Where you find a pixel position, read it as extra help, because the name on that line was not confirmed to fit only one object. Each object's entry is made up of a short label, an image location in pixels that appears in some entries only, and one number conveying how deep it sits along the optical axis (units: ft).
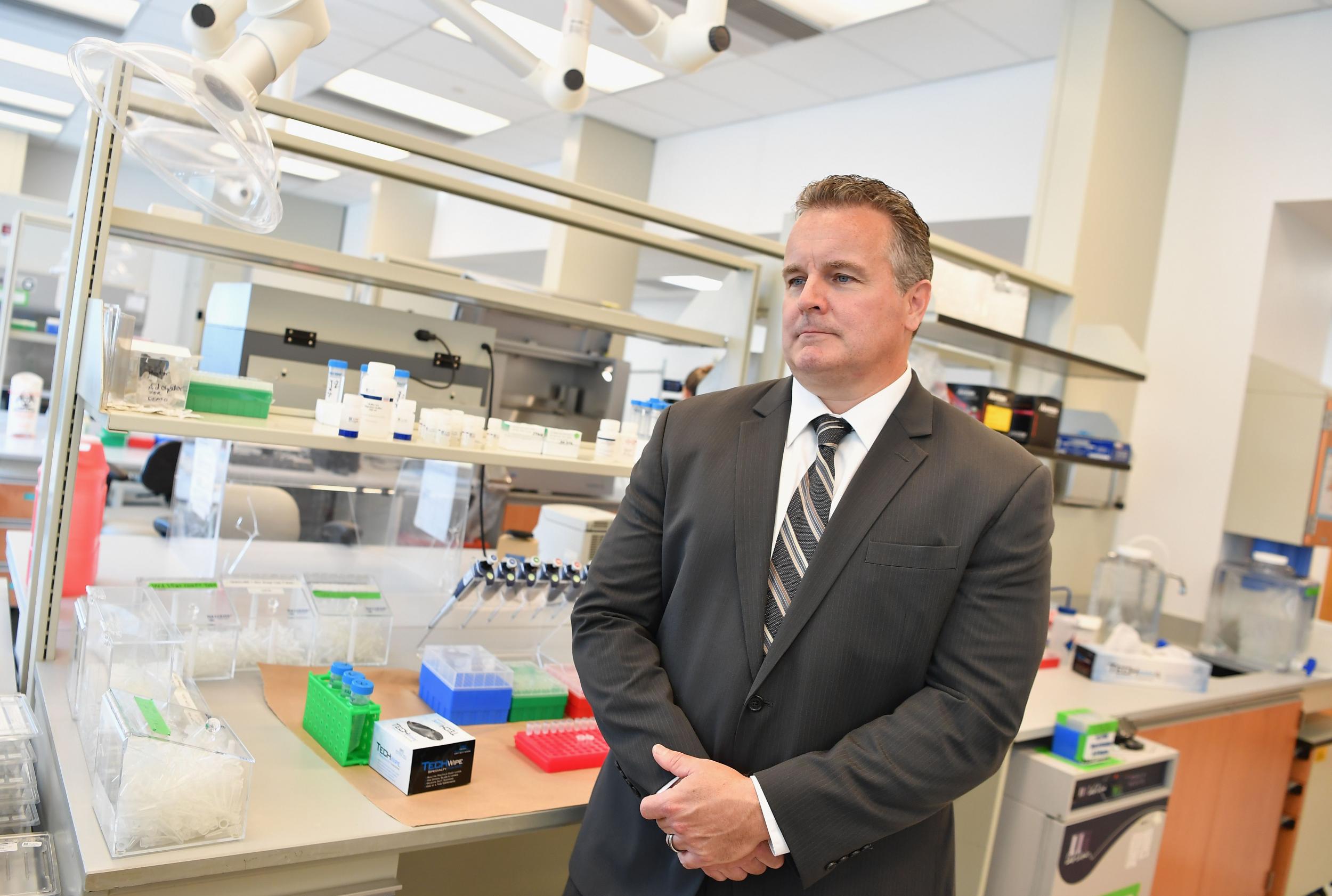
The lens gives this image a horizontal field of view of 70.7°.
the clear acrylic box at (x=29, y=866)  4.14
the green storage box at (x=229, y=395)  5.64
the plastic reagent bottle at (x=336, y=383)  6.26
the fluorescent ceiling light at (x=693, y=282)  30.32
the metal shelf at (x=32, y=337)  19.97
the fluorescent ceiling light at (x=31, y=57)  22.79
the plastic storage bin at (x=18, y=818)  4.69
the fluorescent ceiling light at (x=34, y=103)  27.91
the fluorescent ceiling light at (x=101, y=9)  18.95
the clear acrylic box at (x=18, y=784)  4.69
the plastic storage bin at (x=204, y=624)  6.12
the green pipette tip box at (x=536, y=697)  6.33
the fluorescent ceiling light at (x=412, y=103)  21.03
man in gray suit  4.13
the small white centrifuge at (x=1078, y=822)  7.16
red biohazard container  6.64
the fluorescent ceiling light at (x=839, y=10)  13.83
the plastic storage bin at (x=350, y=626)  6.76
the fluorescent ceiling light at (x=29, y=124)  31.01
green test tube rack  5.19
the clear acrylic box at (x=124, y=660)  5.00
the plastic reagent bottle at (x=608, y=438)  7.42
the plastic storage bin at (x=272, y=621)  6.53
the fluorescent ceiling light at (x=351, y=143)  17.35
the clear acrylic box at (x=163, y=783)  4.00
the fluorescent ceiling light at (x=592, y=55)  15.96
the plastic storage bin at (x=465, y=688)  6.07
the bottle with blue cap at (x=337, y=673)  5.54
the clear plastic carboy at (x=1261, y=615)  11.72
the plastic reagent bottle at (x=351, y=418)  5.85
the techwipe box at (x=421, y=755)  4.99
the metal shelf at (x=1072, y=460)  11.45
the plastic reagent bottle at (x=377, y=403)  5.93
